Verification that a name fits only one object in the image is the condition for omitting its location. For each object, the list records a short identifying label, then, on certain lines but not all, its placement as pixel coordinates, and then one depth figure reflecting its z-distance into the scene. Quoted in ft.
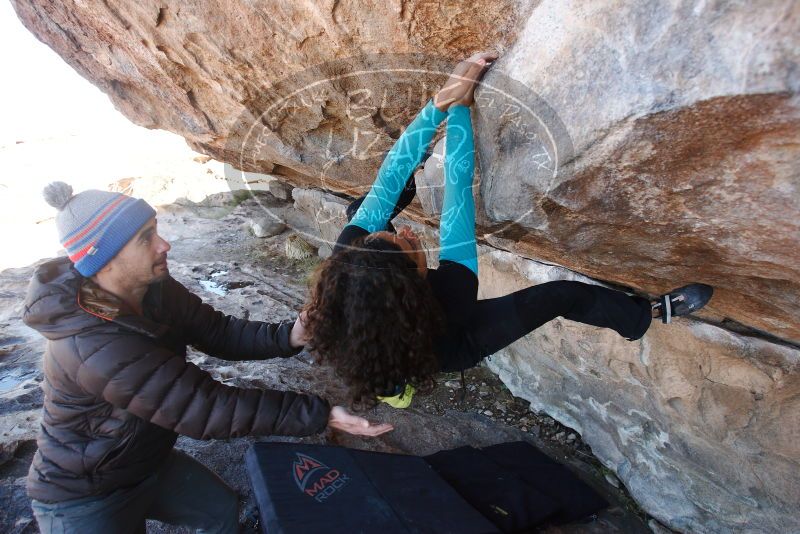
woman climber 5.54
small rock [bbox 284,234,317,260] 19.93
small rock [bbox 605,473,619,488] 9.67
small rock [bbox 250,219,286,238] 21.74
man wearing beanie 4.62
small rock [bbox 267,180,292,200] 22.39
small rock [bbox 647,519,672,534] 8.70
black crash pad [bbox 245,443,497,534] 6.79
